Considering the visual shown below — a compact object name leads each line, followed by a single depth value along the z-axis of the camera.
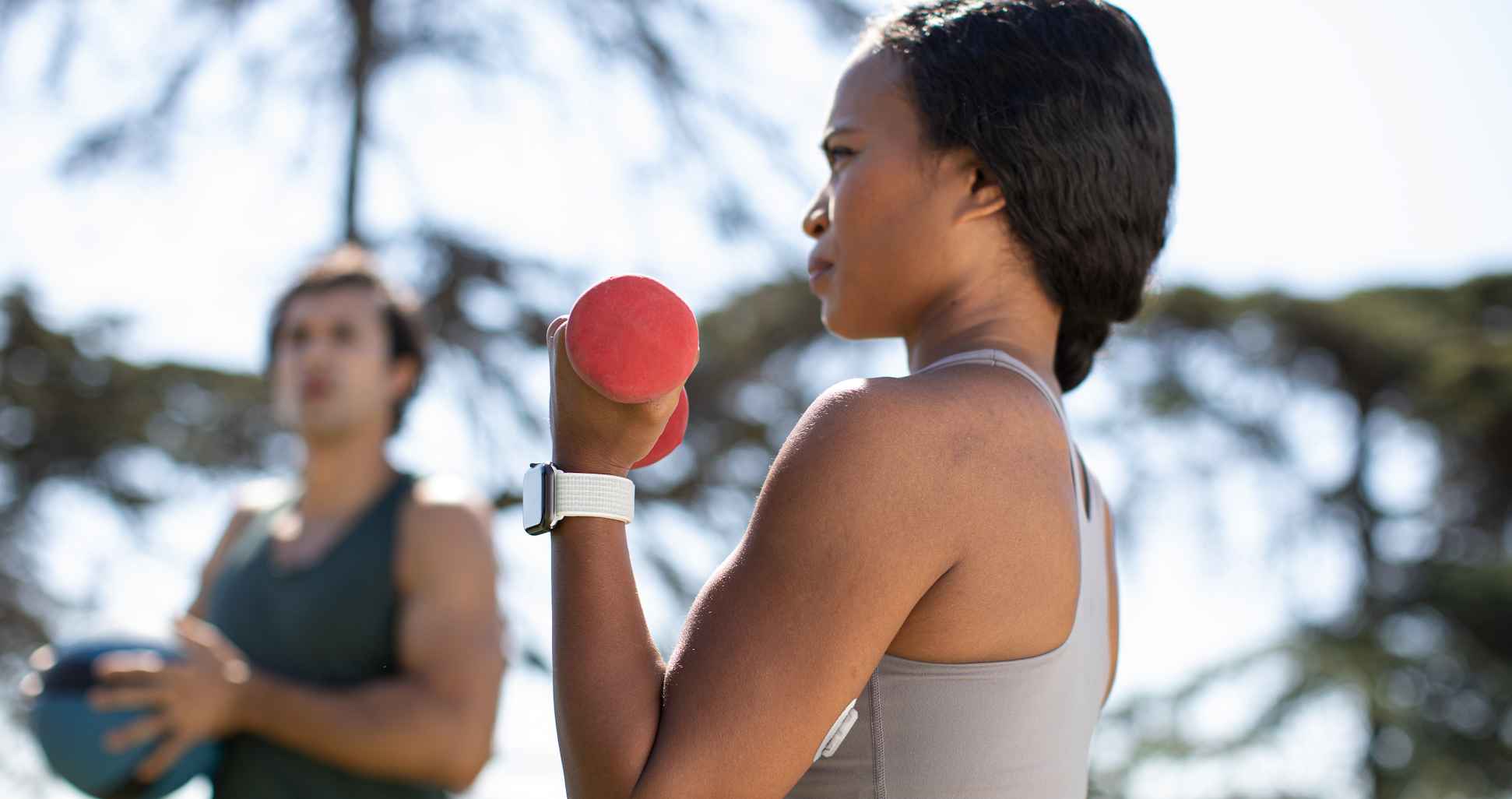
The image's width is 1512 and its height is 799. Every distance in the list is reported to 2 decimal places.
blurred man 2.59
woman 1.64
